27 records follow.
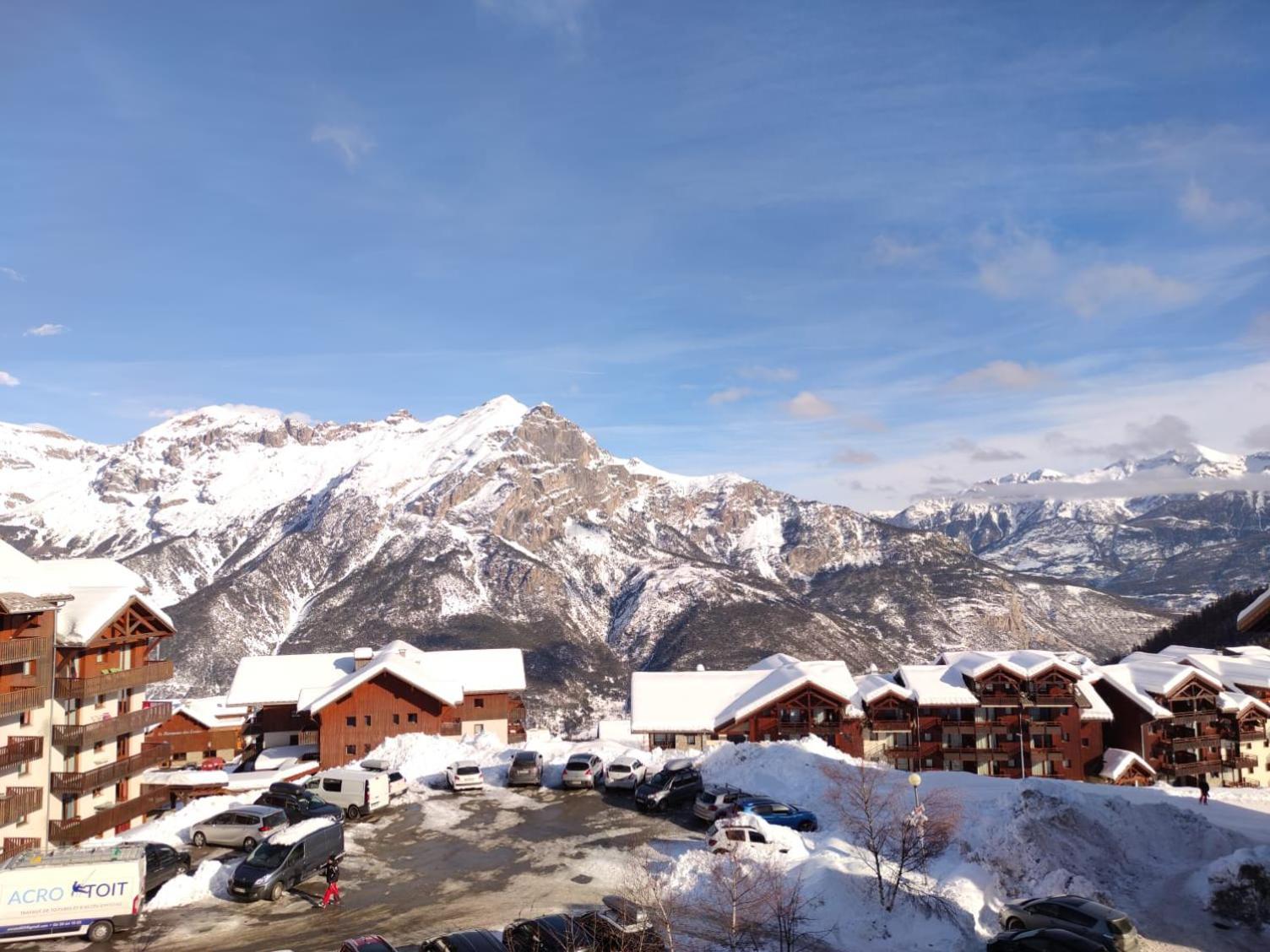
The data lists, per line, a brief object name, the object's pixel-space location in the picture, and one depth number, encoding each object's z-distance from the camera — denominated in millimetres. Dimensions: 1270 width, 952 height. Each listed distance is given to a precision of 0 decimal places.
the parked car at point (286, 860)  29000
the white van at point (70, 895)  25828
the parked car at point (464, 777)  45750
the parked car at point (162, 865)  29816
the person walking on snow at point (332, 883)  29125
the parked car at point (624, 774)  45000
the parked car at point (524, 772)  46875
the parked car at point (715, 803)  37812
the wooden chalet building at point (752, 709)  68000
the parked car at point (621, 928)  21953
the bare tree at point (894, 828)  28328
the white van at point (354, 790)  40656
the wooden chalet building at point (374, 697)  62281
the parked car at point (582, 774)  46094
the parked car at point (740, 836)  31266
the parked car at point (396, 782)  43375
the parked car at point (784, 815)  35500
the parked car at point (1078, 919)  24672
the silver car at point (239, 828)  35875
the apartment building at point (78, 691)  38219
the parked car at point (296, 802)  37781
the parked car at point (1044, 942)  23609
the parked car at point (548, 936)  22172
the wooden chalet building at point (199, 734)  82938
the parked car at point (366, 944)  22266
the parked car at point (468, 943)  22047
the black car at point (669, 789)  41125
